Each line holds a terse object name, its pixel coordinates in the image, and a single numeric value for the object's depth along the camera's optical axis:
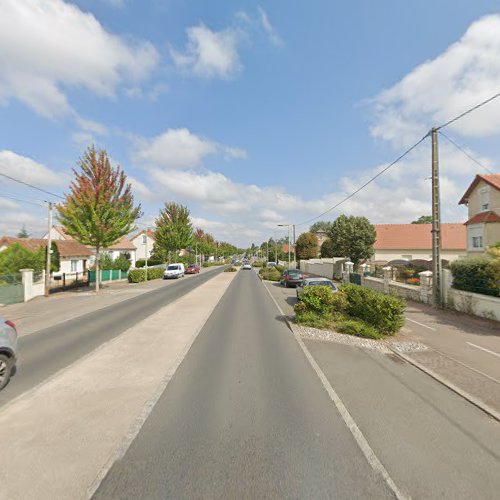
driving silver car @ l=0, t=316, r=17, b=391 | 5.18
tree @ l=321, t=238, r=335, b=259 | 42.91
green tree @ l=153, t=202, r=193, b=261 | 42.59
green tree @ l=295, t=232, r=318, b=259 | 55.06
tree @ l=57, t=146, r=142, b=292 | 19.22
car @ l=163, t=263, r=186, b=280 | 33.81
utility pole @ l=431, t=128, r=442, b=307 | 12.74
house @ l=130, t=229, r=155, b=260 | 62.34
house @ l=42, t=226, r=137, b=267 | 42.54
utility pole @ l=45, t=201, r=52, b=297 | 18.69
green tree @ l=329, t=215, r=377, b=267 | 31.22
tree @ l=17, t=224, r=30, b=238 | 100.41
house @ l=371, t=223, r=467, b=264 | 39.06
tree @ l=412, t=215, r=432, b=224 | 83.37
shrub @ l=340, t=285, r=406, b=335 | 8.62
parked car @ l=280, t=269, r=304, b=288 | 23.86
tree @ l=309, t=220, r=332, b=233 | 133.36
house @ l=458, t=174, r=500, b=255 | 20.94
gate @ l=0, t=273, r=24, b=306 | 15.39
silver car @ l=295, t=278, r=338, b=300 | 13.32
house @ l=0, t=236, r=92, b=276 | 33.55
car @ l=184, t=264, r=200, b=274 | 44.19
